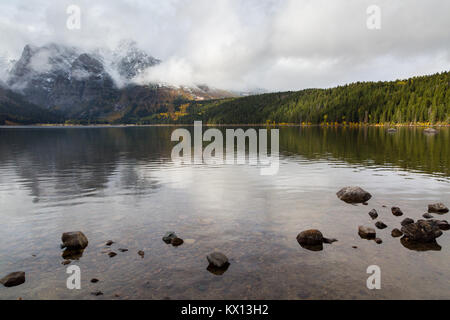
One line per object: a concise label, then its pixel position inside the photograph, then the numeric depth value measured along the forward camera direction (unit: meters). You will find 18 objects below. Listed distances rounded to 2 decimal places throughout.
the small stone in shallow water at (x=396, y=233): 17.66
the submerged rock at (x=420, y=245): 15.95
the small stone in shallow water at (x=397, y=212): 21.62
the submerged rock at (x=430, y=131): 130.80
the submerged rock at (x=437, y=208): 22.08
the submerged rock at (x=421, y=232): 16.78
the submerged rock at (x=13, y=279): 12.70
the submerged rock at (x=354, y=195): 25.77
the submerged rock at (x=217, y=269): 13.76
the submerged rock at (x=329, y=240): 17.09
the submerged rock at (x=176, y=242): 16.86
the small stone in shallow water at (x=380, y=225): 19.22
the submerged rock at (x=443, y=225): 18.67
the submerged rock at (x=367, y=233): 17.53
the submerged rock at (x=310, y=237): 16.77
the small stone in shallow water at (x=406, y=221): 19.19
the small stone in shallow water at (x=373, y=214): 21.30
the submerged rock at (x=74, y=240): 16.31
